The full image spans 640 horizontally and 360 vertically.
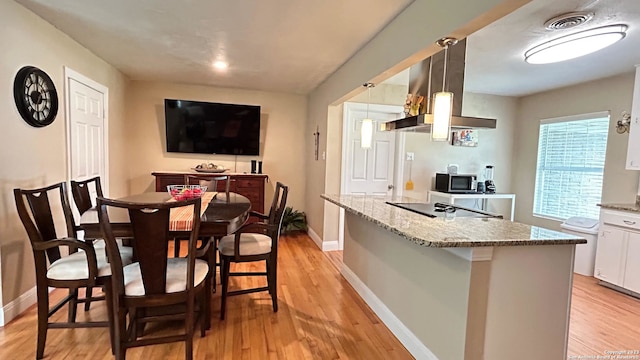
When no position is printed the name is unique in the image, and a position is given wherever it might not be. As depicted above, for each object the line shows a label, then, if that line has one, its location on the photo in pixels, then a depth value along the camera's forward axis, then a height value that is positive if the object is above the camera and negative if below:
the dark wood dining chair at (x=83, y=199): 2.39 -0.38
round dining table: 1.83 -0.41
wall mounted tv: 4.74 +0.44
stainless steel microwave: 4.52 -0.25
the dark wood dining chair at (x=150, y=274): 1.59 -0.68
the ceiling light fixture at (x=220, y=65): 3.66 +1.09
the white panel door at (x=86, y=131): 3.12 +0.22
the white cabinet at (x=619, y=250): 3.06 -0.79
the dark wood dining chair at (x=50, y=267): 1.84 -0.70
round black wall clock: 2.36 +0.43
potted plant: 5.07 -1.01
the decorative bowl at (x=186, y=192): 2.52 -0.30
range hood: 2.62 +0.73
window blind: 4.05 +0.06
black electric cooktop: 2.32 -0.35
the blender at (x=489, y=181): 4.76 -0.22
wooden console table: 4.48 -0.39
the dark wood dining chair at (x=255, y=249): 2.39 -0.71
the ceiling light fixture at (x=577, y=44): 2.42 +1.04
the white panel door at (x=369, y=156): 4.37 +0.09
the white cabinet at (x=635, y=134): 3.22 +0.40
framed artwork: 4.87 +0.42
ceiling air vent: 2.28 +1.12
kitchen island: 1.62 -0.66
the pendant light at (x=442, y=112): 1.89 +0.32
